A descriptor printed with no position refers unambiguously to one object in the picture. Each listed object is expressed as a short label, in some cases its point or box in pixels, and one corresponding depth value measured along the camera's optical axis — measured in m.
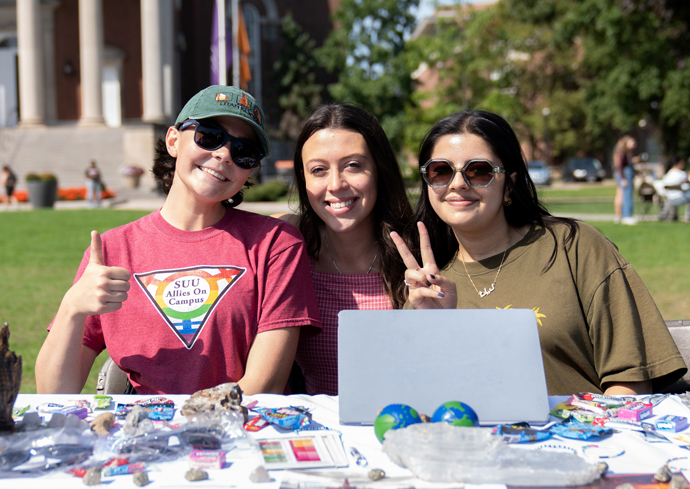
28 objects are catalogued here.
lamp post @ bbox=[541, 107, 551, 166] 53.04
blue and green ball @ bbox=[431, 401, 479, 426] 1.77
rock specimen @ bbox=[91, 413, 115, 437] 1.85
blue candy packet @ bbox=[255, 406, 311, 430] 1.92
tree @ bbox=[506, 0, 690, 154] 21.91
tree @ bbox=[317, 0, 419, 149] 37.59
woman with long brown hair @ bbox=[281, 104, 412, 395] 3.22
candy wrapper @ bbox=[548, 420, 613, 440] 1.84
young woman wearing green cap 2.62
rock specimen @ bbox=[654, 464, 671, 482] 1.59
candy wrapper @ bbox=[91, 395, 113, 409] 2.10
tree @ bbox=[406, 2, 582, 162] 22.14
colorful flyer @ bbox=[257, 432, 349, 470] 1.67
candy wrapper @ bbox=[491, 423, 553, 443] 1.80
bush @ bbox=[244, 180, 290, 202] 24.53
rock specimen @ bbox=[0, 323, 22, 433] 1.74
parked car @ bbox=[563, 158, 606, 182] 50.91
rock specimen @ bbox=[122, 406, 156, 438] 1.81
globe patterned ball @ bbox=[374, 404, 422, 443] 1.78
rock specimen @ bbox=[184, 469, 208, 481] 1.59
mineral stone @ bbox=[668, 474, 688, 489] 1.53
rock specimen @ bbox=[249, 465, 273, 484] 1.58
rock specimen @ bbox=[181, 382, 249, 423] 1.90
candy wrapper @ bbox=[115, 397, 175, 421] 1.98
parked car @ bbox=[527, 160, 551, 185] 43.38
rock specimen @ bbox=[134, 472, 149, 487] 1.56
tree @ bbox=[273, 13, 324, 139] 45.00
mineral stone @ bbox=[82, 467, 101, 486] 1.57
